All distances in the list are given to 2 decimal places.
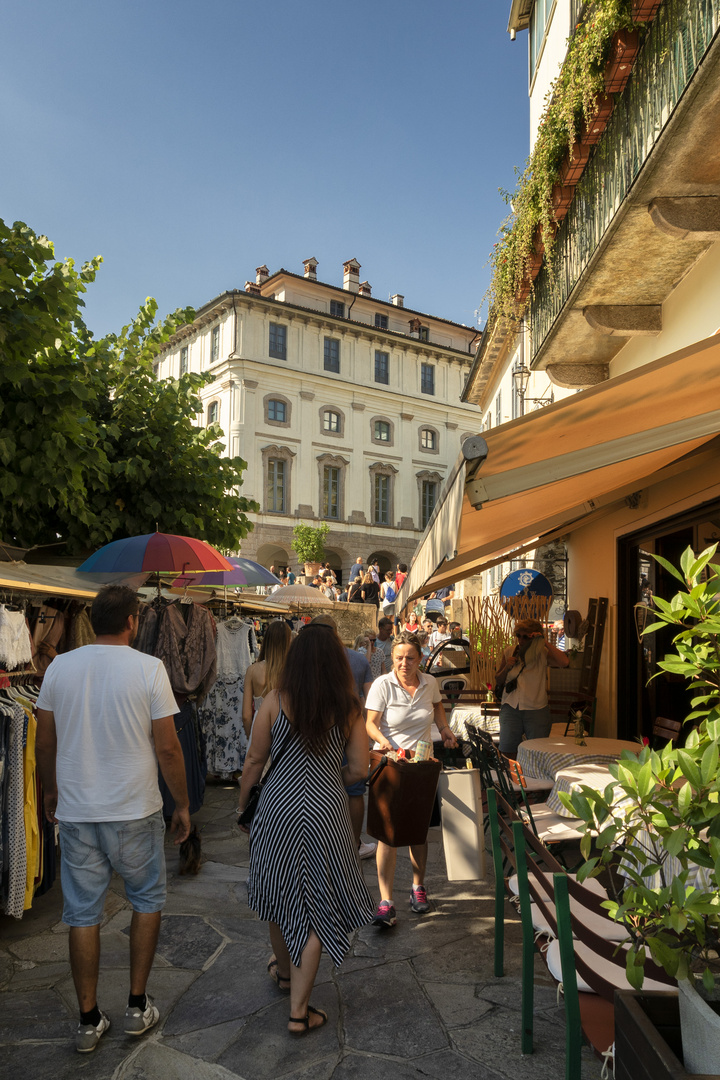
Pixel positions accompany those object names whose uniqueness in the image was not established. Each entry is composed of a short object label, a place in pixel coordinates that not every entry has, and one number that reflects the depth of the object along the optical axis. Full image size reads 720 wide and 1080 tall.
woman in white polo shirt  4.84
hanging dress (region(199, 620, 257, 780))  8.02
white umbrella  12.43
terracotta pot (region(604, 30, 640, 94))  4.67
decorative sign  11.16
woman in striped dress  3.26
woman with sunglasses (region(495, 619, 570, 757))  6.74
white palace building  38.53
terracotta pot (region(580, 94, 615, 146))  5.12
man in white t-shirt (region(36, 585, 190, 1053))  3.21
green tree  6.72
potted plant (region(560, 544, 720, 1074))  1.56
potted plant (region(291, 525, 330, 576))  36.00
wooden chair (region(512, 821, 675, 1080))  2.44
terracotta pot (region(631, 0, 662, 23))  4.36
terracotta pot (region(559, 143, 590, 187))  5.63
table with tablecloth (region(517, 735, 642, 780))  5.49
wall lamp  11.96
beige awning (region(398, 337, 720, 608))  3.27
